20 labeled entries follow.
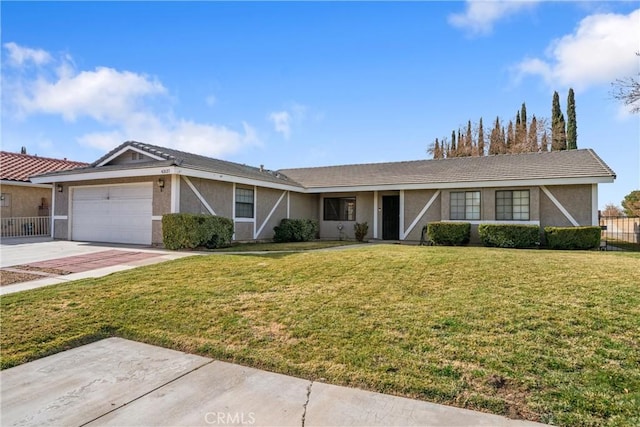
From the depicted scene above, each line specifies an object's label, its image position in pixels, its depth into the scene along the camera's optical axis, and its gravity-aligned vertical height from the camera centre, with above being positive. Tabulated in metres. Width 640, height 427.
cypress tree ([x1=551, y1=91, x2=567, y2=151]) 35.59 +9.20
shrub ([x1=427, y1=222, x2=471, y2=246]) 14.63 -0.44
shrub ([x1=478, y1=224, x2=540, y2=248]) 13.67 -0.48
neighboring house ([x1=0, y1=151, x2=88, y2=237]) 17.80 +0.94
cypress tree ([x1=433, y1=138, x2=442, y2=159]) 45.03 +8.64
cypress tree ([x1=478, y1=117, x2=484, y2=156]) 41.00 +9.11
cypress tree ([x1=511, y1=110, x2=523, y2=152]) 38.58 +9.19
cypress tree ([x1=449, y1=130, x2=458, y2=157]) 43.27 +8.89
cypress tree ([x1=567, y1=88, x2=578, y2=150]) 33.96 +9.07
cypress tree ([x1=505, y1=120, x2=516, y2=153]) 39.22 +8.94
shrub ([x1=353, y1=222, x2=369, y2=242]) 17.34 -0.48
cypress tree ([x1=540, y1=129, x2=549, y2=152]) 36.69 +7.88
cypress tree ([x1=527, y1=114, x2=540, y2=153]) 37.12 +8.62
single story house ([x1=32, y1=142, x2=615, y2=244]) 13.63 +1.12
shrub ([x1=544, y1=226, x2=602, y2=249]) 12.88 -0.50
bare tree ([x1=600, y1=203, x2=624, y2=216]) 29.80 +1.12
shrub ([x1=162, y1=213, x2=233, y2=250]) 12.02 -0.38
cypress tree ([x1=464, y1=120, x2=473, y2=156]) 41.19 +9.19
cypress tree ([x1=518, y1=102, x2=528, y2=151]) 37.53 +10.03
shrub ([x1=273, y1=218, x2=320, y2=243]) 16.95 -0.51
